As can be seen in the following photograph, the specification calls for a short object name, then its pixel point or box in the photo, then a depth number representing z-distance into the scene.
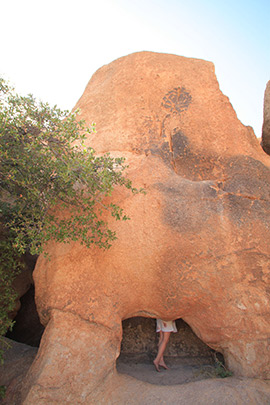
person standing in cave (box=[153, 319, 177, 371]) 4.29
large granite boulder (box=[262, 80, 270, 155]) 5.66
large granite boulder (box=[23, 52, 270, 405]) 3.25
